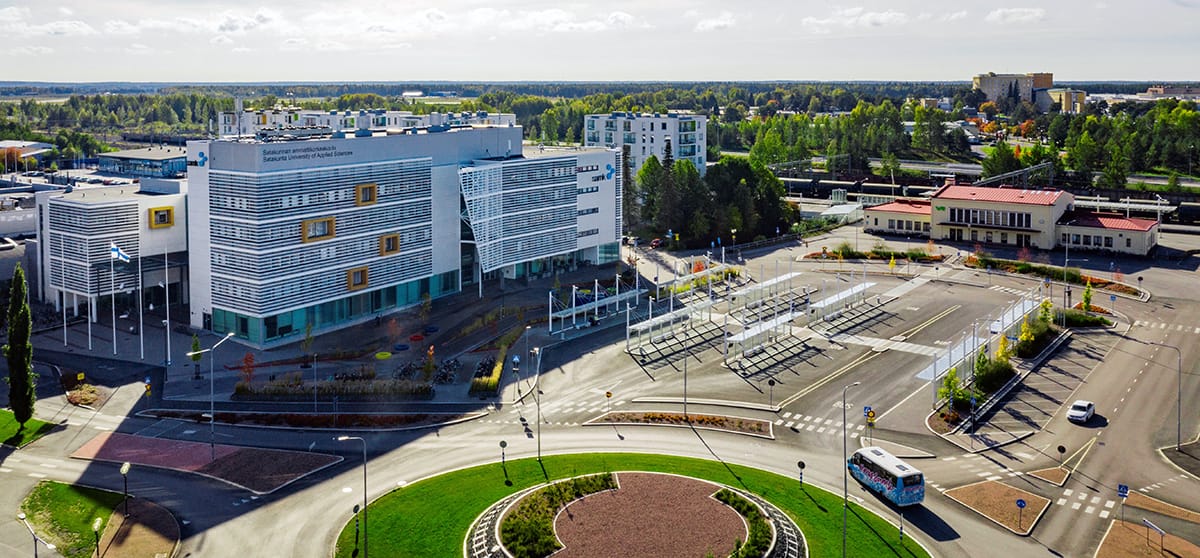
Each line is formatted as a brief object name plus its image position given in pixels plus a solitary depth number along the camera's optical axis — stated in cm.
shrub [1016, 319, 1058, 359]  8369
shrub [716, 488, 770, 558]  4819
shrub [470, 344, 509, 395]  7444
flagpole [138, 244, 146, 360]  8162
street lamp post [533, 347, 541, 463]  7328
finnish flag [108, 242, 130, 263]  8306
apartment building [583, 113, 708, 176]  16812
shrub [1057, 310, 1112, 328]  9306
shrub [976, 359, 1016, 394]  7450
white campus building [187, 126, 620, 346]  8312
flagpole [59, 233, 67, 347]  9081
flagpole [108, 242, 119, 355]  8536
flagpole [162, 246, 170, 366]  8706
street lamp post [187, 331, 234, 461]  6228
